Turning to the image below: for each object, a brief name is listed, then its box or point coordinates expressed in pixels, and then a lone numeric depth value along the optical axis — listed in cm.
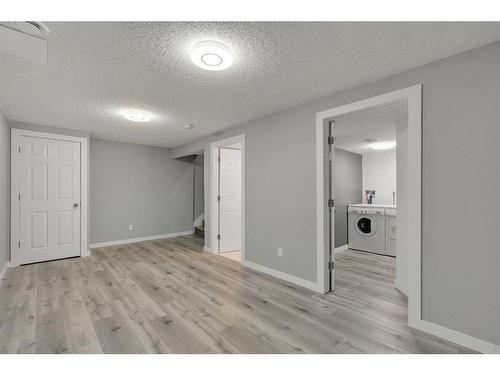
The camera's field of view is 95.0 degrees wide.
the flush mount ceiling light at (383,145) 435
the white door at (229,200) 452
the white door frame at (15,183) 357
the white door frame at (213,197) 443
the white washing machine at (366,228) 436
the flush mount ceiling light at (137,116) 313
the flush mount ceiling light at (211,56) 165
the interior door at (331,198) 272
